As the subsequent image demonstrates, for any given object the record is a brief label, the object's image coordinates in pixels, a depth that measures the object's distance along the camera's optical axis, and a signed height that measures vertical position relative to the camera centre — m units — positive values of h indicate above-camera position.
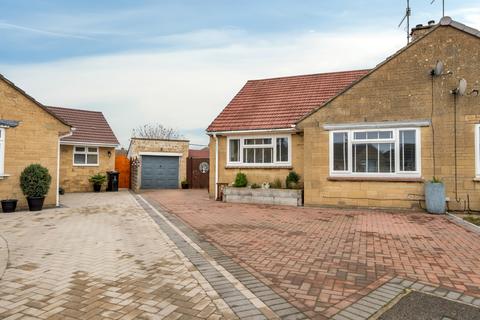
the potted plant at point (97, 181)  21.27 -0.76
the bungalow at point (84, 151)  20.76 +1.18
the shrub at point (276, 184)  14.40 -0.64
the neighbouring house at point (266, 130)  14.56 +1.79
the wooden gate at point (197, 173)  24.86 -0.27
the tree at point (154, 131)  53.66 +6.32
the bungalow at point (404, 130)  10.89 +1.40
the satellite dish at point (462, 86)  10.49 +2.69
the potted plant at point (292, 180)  13.73 -0.44
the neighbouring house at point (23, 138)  12.12 +1.20
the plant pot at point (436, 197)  10.64 -0.90
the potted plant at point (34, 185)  12.28 -0.59
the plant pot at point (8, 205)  11.79 -1.29
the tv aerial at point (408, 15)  14.63 +6.94
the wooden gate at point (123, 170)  25.89 -0.05
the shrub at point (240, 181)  14.77 -0.52
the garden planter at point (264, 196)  13.22 -1.12
